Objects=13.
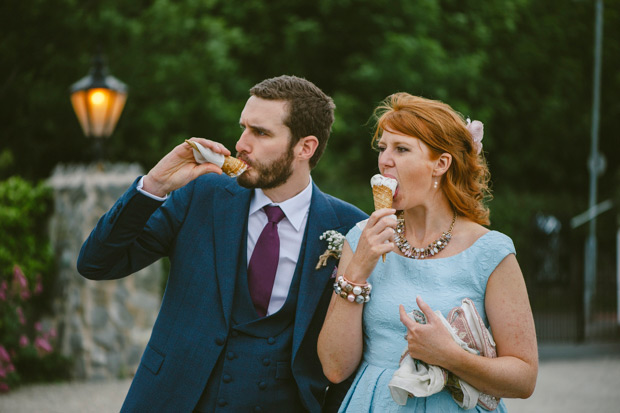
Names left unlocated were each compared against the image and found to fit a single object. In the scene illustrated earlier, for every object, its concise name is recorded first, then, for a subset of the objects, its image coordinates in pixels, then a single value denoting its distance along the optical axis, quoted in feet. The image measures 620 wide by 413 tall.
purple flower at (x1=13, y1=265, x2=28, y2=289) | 29.70
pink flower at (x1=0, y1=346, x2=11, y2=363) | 28.66
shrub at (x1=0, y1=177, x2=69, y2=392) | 29.55
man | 10.75
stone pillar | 31.22
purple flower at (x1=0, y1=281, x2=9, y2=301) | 29.10
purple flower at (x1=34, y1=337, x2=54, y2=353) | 30.99
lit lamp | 32.96
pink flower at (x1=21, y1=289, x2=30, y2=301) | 30.08
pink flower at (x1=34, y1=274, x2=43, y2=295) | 31.04
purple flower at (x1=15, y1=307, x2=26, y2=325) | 29.85
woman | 9.36
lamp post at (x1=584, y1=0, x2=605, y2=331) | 50.07
